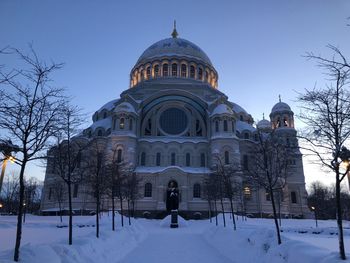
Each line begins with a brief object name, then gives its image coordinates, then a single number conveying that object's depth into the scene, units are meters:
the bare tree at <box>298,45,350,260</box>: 10.34
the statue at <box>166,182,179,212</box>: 40.10
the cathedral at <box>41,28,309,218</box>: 49.91
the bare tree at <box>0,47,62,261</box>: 10.30
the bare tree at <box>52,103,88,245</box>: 14.60
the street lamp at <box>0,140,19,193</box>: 10.60
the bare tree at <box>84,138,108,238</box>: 19.59
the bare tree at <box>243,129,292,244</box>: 16.26
